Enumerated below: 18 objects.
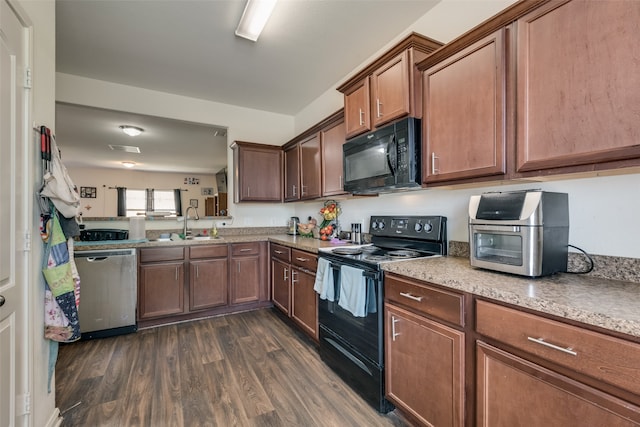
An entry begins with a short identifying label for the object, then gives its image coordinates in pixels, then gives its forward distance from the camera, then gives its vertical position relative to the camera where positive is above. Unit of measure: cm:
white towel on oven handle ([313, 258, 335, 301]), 203 -51
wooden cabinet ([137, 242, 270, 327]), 294 -77
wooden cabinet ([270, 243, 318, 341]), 244 -73
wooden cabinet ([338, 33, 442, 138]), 178 +89
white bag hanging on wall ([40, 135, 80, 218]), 143 +13
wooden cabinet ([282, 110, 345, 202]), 269 +58
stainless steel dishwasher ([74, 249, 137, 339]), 264 -76
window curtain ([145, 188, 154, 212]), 835 +46
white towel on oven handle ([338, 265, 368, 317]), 171 -50
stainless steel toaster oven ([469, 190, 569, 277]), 120 -9
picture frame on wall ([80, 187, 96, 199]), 759 +58
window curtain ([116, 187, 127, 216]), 795 +38
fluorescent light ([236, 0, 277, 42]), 195 +147
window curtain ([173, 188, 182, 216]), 865 +47
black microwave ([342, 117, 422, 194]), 178 +38
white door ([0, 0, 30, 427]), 113 -3
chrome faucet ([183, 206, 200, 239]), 354 -23
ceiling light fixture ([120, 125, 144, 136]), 441 +134
